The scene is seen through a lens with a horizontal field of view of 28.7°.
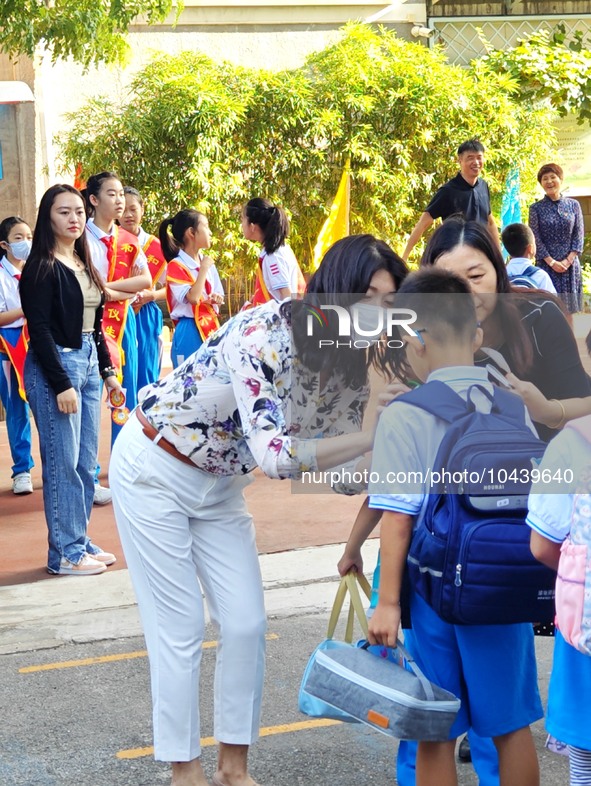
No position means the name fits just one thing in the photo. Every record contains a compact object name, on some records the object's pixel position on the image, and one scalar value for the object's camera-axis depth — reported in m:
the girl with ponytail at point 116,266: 7.34
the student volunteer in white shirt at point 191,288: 8.05
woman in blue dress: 11.13
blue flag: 12.59
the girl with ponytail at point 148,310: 8.18
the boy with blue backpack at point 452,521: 2.63
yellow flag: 10.54
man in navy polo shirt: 7.78
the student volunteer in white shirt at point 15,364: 7.75
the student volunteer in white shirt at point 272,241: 8.18
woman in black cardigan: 5.52
